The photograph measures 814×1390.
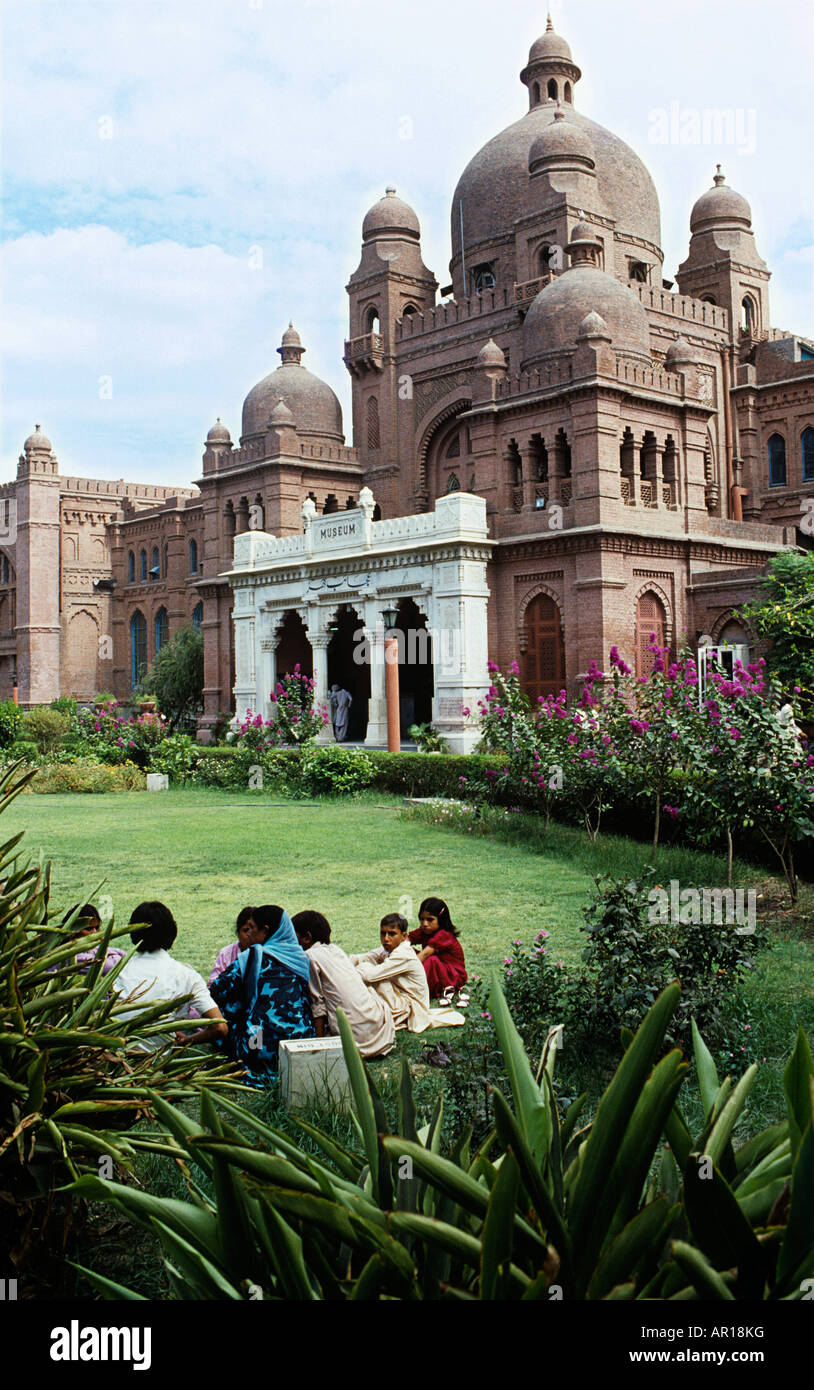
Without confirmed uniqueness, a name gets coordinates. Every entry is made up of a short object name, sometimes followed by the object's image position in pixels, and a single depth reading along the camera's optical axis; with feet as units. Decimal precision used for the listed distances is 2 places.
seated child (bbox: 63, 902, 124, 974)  10.43
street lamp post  62.03
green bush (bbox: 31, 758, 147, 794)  64.18
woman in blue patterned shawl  16.69
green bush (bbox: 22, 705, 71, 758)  80.07
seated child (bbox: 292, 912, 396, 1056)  17.92
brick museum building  64.34
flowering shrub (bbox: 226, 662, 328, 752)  66.90
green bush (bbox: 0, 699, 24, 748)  81.76
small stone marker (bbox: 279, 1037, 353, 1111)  14.90
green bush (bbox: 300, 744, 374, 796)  57.67
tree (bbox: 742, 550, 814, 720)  58.18
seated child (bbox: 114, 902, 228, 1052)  16.07
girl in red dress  21.36
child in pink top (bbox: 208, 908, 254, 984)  17.38
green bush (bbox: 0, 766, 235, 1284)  8.54
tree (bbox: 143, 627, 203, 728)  99.19
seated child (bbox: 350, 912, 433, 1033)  19.74
